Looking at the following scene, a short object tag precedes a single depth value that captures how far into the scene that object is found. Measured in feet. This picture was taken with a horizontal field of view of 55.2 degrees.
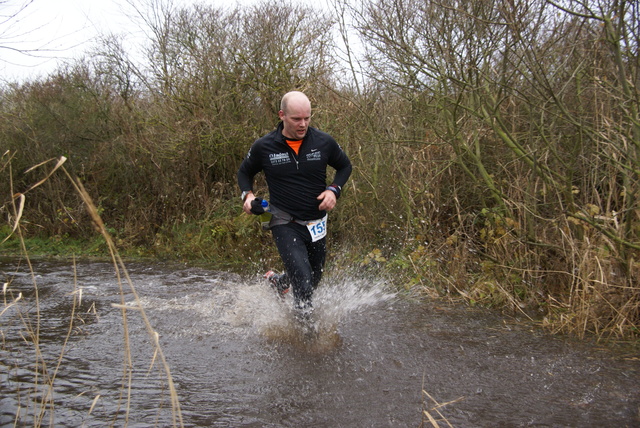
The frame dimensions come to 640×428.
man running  17.04
